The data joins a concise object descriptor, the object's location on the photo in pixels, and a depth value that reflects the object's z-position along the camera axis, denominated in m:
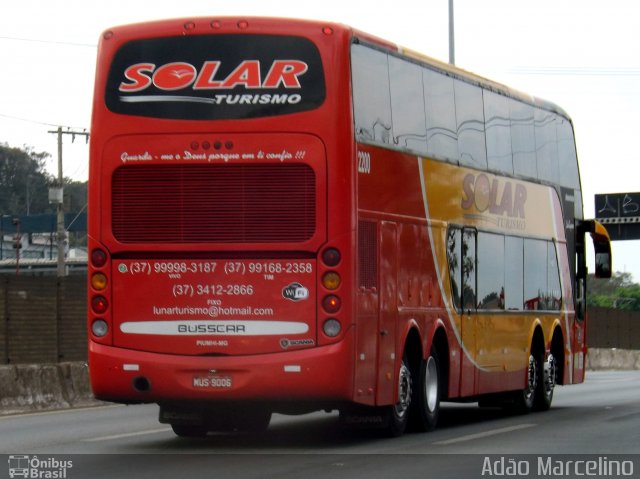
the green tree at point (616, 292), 151.88
